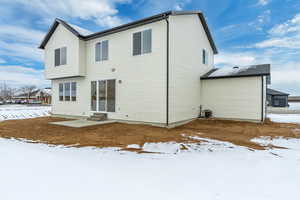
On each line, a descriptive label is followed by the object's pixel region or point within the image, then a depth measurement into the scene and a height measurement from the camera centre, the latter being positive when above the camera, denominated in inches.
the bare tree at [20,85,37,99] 2025.1 +112.9
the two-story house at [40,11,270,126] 307.6 +58.5
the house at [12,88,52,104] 1488.9 +12.7
